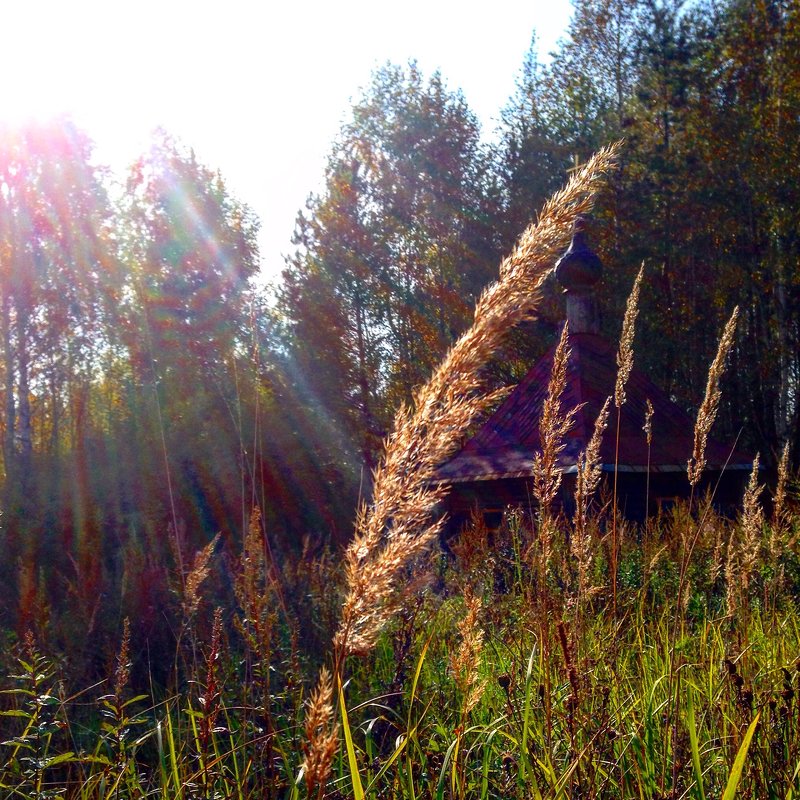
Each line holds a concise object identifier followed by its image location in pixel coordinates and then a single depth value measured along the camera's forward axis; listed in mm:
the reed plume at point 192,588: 2225
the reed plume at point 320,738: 1153
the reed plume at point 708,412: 2244
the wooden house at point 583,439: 10859
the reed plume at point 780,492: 2969
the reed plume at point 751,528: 2455
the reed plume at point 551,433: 1841
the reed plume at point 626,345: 2502
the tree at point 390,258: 26000
